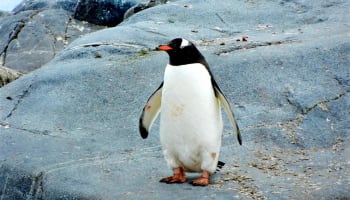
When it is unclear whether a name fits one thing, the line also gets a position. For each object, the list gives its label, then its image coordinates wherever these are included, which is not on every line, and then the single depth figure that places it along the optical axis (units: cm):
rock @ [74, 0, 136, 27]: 2330
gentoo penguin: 796
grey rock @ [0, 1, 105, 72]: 2145
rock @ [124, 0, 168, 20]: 1909
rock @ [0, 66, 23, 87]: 1559
